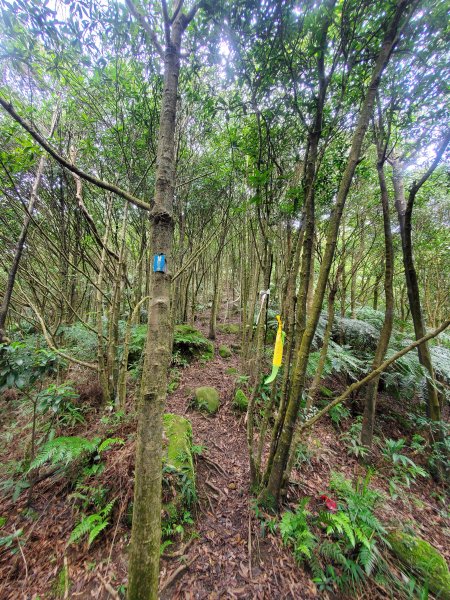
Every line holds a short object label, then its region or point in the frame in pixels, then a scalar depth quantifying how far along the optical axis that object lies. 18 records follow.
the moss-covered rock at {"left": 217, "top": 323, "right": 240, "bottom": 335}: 8.78
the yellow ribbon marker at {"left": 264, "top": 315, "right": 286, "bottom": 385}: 1.52
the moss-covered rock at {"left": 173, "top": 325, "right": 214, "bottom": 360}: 6.23
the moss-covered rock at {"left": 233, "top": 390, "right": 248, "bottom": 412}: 4.10
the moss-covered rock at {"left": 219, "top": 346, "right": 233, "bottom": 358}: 6.68
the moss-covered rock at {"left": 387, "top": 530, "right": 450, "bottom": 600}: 1.91
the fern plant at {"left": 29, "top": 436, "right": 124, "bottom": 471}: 2.32
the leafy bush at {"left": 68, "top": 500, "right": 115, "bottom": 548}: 1.96
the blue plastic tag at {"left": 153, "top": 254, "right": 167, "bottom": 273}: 1.32
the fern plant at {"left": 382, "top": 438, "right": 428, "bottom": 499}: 2.87
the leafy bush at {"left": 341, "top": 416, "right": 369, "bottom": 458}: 3.31
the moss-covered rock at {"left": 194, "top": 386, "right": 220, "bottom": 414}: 4.13
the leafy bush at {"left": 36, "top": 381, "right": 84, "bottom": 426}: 2.83
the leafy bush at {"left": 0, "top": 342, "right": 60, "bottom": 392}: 2.29
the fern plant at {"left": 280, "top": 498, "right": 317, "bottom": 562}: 1.93
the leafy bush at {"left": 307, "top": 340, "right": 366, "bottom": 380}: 4.27
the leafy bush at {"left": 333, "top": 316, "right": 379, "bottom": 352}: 5.53
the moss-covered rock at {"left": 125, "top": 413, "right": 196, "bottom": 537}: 2.18
